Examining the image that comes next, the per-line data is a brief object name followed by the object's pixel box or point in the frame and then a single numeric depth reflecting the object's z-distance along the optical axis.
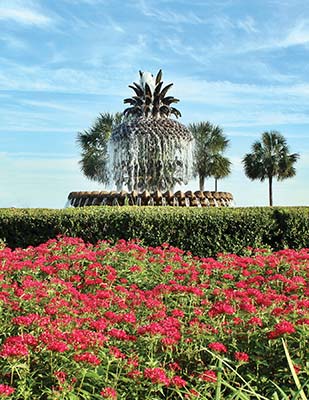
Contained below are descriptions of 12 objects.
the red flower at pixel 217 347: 3.12
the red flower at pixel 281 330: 3.21
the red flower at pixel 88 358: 2.83
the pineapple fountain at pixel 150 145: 16.61
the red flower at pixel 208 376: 2.91
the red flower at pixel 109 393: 2.64
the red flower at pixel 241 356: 3.08
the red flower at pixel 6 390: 2.59
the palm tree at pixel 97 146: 31.75
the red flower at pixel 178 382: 2.89
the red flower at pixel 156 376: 2.79
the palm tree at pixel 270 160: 34.22
